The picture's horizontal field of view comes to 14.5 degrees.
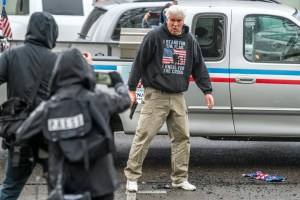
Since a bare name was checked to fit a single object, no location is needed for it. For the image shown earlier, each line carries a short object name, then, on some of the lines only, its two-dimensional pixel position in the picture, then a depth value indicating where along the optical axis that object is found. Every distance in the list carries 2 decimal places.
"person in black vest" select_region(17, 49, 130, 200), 6.69
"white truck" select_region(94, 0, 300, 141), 12.32
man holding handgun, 11.04
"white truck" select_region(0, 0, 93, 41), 22.83
